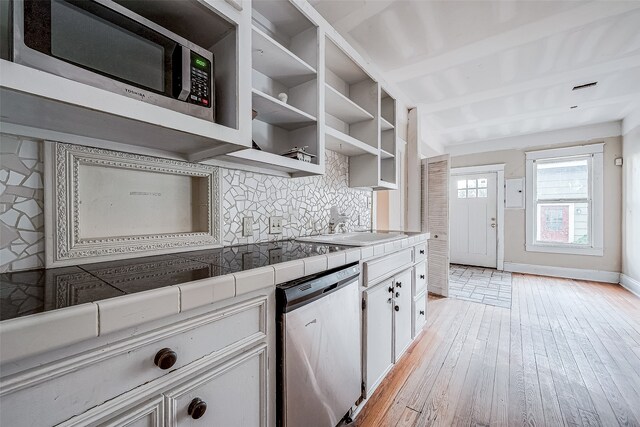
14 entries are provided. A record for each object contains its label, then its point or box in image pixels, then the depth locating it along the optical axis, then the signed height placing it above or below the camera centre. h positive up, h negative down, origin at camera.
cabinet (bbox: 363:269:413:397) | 1.46 -0.74
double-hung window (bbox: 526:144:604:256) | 4.29 +0.19
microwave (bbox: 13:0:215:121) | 0.63 +0.47
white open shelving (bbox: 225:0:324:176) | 1.38 +0.76
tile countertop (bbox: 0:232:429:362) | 0.46 -0.19
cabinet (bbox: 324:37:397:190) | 1.94 +0.80
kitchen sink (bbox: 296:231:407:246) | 1.52 -0.20
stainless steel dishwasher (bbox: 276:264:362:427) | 0.94 -0.58
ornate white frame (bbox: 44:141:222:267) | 0.86 -0.01
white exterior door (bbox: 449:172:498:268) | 5.17 -0.17
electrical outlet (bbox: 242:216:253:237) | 1.46 -0.09
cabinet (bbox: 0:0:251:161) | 0.64 +0.41
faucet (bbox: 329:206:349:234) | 2.07 -0.06
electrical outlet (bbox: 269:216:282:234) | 1.62 -0.09
